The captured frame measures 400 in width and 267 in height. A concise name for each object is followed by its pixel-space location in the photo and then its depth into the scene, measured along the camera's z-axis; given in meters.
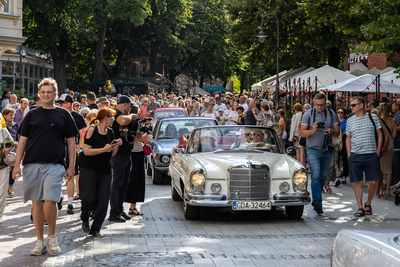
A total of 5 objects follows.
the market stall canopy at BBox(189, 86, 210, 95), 57.86
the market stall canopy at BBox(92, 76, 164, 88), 45.96
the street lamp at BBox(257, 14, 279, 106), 26.11
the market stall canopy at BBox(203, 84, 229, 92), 64.25
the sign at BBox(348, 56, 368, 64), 41.75
